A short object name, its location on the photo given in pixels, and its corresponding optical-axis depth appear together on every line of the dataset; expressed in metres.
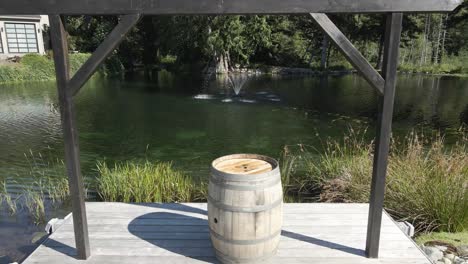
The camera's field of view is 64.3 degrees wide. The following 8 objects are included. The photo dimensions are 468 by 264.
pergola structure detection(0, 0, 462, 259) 2.56
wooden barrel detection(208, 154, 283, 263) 2.68
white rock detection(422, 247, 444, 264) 3.49
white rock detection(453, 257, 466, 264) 3.41
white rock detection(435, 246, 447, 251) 3.66
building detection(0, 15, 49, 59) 23.23
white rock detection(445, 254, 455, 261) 3.49
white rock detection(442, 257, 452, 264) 3.39
